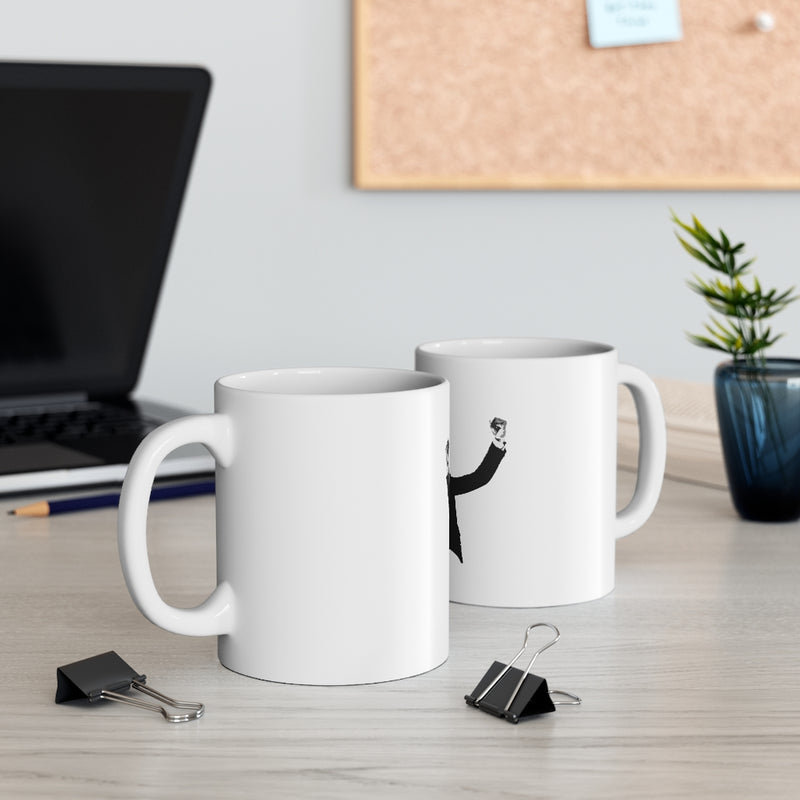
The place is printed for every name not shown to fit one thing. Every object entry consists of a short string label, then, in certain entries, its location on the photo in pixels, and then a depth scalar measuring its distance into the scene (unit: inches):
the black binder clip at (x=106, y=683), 40.6
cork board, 91.5
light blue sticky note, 92.1
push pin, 93.4
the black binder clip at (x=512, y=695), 40.4
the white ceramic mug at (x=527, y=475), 44.3
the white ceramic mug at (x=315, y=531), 40.9
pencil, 50.4
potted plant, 49.9
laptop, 58.7
